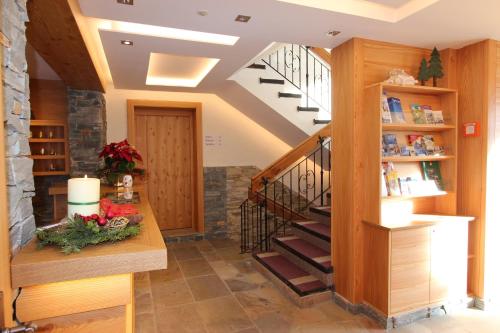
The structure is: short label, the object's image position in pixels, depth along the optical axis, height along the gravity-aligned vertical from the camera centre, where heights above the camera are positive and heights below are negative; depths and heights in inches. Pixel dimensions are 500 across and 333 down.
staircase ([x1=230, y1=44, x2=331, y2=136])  174.7 +41.3
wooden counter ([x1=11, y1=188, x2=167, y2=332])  40.8 -16.2
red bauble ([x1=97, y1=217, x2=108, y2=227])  49.4 -10.4
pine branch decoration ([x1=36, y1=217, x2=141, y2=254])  44.8 -11.8
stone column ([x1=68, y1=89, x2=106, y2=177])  165.5 +13.4
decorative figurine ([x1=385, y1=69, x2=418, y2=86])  108.6 +26.0
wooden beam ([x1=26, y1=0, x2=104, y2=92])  77.2 +35.4
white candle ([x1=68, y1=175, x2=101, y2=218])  52.8 -6.9
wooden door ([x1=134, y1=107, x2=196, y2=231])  201.8 -3.7
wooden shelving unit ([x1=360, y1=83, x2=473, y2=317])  103.3 -24.7
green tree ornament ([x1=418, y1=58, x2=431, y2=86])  113.7 +29.3
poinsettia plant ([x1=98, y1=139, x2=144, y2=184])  102.7 -1.8
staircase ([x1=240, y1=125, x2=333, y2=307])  125.5 -41.6
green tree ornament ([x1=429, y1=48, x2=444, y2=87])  112.2 +30.9
